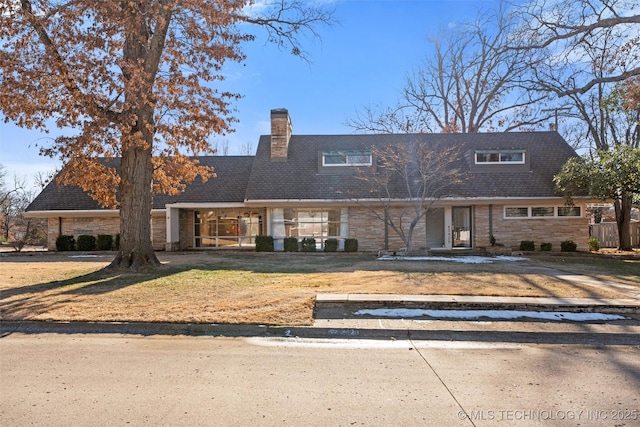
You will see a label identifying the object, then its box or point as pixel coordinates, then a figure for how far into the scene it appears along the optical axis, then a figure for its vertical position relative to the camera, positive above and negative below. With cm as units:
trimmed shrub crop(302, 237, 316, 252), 1916 -91
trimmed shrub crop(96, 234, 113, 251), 2098 -75
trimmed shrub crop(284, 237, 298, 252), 1928 -91
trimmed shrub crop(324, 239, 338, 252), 1927 -97
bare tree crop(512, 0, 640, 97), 1455 +701
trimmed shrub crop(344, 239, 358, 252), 1894 -93
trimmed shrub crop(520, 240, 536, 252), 1880 -104
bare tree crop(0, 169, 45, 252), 2827 +70
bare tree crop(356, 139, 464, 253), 1750 +197
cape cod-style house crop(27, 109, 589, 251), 1945 +109
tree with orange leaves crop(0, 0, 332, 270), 1062 +385
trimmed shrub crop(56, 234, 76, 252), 2128 -83
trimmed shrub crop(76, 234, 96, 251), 2106 -79
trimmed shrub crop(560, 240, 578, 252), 1900 -107
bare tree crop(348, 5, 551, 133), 2861 +903
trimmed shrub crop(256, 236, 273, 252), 1922 -85
